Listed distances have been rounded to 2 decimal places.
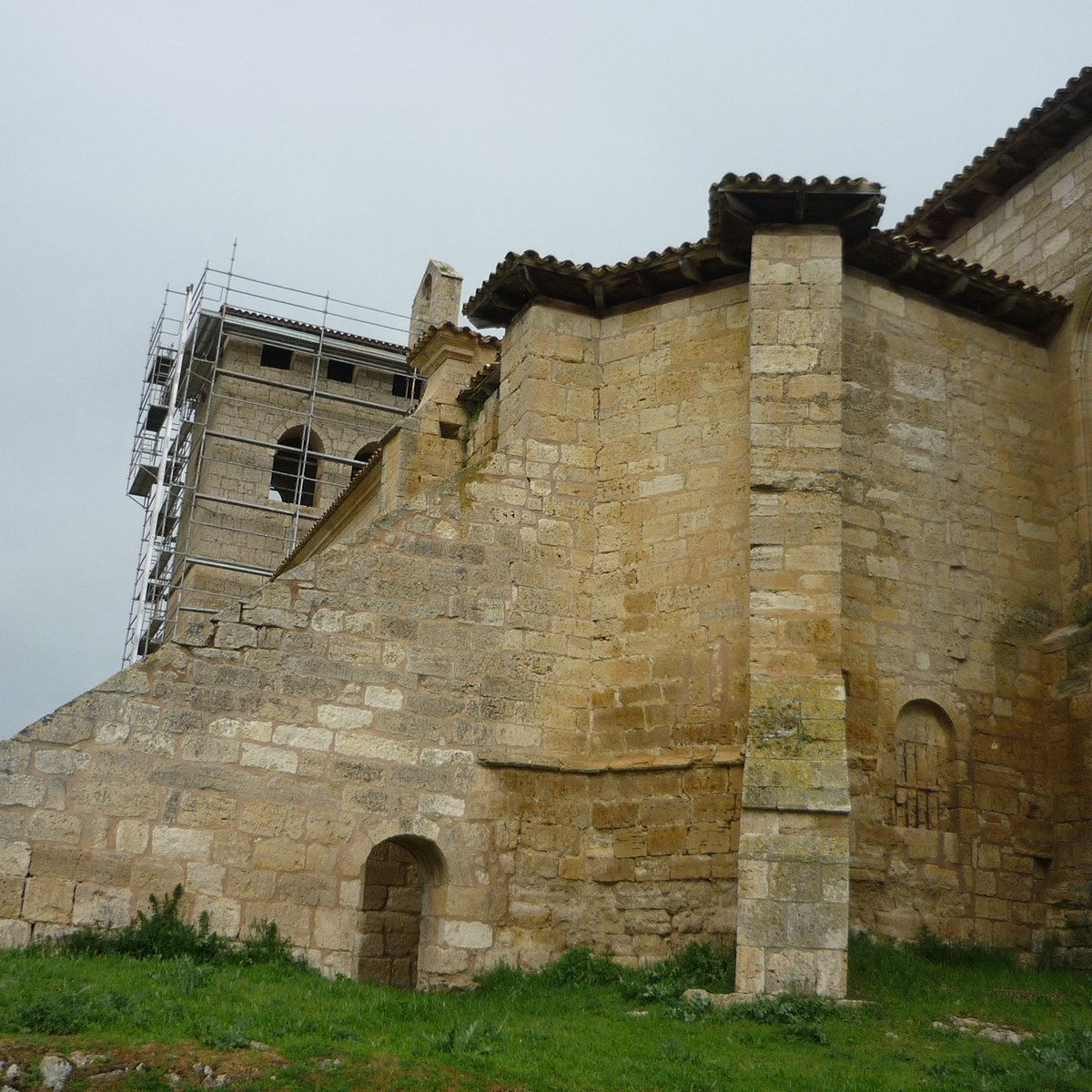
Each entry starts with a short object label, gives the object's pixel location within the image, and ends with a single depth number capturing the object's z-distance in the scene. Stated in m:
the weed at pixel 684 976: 10.08
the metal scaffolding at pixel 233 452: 26.48
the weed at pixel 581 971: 10.80
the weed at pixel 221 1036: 7.95
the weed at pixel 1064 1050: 8.48
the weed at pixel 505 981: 10.59
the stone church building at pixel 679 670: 10.29
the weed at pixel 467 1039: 8.40
